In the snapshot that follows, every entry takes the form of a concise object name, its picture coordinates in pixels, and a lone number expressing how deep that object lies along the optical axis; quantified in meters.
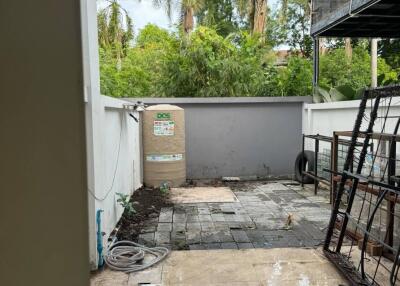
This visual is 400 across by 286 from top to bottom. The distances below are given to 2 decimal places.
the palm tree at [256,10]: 12.64
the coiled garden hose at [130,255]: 3.12
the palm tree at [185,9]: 11.50
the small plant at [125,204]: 4.23
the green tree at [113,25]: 9.95
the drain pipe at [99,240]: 3.04
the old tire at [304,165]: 6.36
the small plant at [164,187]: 6.14
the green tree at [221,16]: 14.18
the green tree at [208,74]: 8.15
